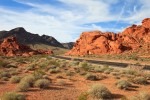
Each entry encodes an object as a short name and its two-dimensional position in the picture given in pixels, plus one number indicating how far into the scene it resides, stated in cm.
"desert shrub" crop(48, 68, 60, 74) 2809
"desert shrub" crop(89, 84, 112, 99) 1462
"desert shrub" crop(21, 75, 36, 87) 1814
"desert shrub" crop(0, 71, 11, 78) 2364
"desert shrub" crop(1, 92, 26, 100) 1311
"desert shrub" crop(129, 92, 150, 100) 1325
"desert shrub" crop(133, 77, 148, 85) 1983
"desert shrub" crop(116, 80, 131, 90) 1771
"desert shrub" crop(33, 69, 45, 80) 2020
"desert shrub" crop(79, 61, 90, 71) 3004
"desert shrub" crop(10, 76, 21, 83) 2045
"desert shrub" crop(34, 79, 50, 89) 1778
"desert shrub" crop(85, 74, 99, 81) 2219
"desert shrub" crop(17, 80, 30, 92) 1645
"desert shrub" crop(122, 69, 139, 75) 2507
